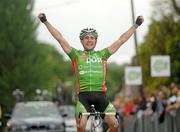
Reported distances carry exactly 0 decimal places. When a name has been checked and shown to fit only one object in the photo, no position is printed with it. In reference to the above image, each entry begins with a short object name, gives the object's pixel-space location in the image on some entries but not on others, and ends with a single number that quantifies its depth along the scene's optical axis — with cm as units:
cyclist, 1295
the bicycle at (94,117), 1267
